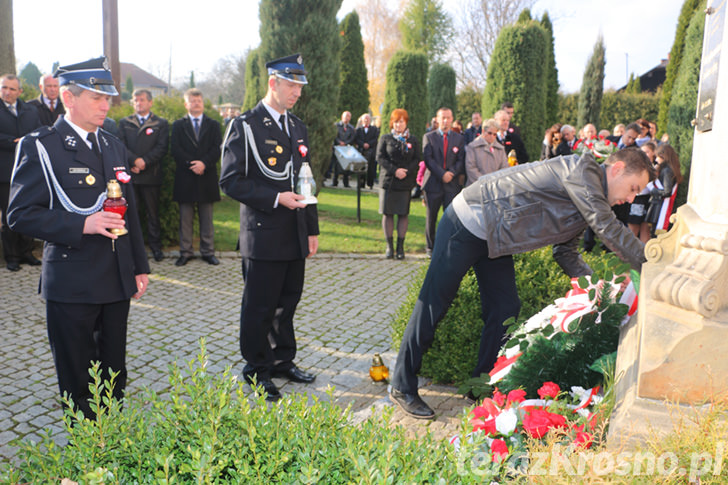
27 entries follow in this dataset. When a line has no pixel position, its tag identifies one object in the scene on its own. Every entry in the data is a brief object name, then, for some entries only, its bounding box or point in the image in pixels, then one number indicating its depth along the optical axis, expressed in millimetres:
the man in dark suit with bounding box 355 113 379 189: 18062
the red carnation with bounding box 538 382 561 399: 2716
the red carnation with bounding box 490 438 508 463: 2399
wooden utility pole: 12766
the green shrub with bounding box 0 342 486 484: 1857
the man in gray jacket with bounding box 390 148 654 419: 3236
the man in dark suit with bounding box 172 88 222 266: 8586
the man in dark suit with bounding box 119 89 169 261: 8578
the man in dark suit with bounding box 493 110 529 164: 11383
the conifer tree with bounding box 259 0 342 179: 11484
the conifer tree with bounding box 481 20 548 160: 13875
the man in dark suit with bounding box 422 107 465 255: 9398
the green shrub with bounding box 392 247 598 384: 4461
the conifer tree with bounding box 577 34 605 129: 24781
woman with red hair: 9398
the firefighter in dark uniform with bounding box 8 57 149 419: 3131
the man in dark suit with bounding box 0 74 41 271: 7828
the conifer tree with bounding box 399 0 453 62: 47469
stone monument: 2400
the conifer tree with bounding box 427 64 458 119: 25906
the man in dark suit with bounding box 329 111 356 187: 18234
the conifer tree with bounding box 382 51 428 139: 18641
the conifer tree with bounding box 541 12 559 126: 22906
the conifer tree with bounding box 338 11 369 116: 24250
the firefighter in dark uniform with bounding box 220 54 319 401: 4199
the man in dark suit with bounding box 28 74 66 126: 8344
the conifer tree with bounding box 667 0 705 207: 9555
